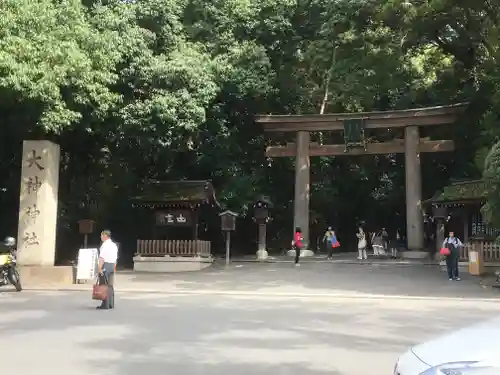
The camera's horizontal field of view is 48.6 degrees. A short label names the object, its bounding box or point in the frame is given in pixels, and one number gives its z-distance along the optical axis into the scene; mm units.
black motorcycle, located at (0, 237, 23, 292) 14383
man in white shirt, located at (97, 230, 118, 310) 11102
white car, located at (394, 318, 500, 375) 3168
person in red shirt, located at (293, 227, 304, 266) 22484
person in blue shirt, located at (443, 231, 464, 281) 17891
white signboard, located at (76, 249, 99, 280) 16641
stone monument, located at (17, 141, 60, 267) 18078
